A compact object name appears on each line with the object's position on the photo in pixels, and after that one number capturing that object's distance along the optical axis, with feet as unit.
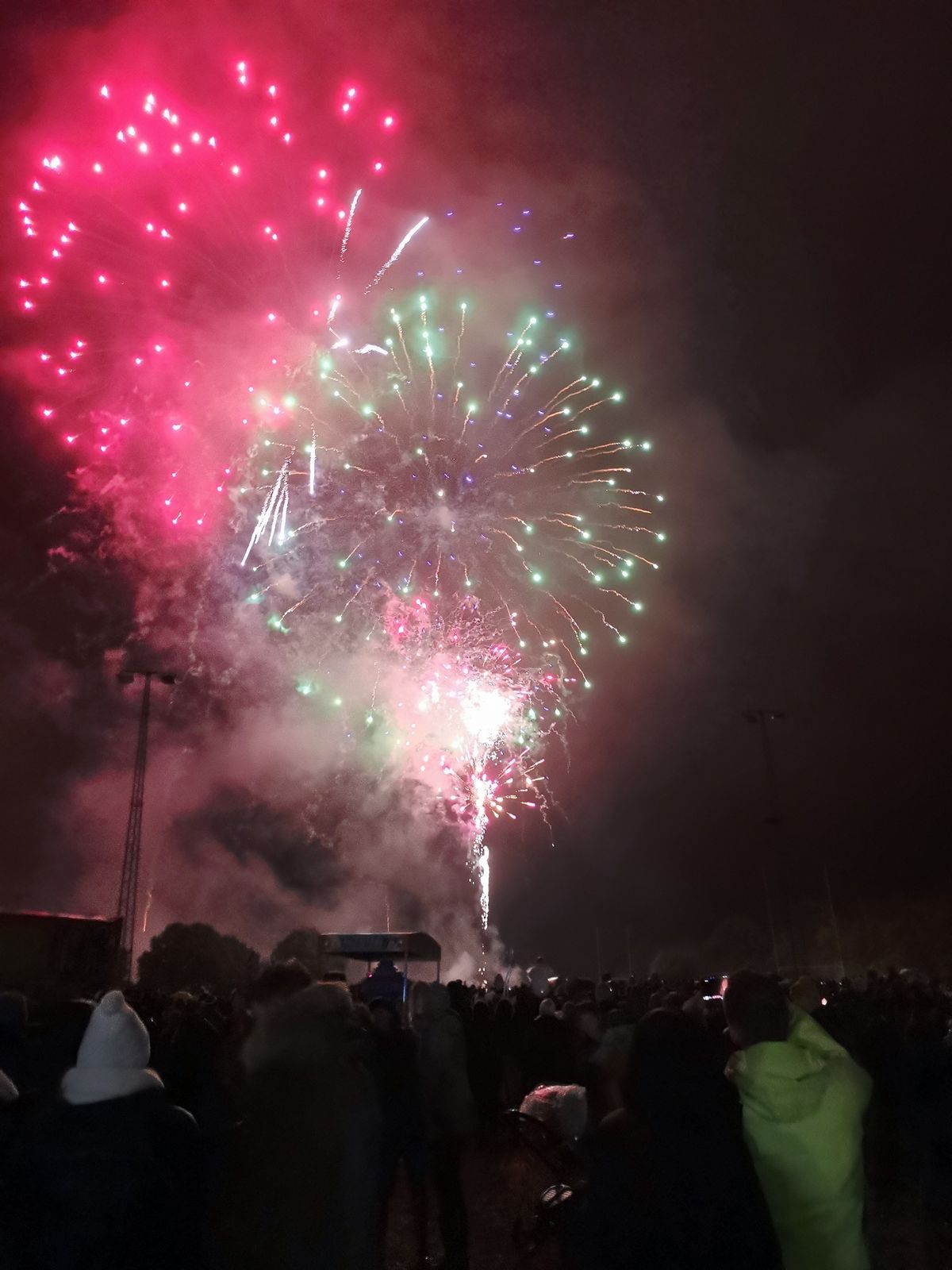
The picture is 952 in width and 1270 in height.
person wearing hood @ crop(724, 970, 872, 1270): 10.39
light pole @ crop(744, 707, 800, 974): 96.78
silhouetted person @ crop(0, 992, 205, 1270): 8.70
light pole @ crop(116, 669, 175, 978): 90.89
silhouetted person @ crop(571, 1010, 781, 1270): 8.74
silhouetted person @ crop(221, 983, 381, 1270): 9.09
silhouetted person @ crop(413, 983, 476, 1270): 19.43
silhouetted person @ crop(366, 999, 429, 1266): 17.62
